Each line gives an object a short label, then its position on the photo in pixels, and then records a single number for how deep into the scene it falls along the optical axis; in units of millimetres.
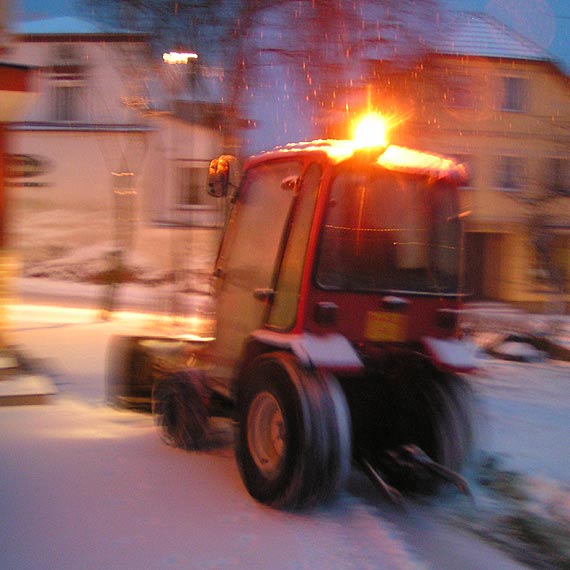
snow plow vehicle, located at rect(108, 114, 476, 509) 4848
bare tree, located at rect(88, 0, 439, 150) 13023
